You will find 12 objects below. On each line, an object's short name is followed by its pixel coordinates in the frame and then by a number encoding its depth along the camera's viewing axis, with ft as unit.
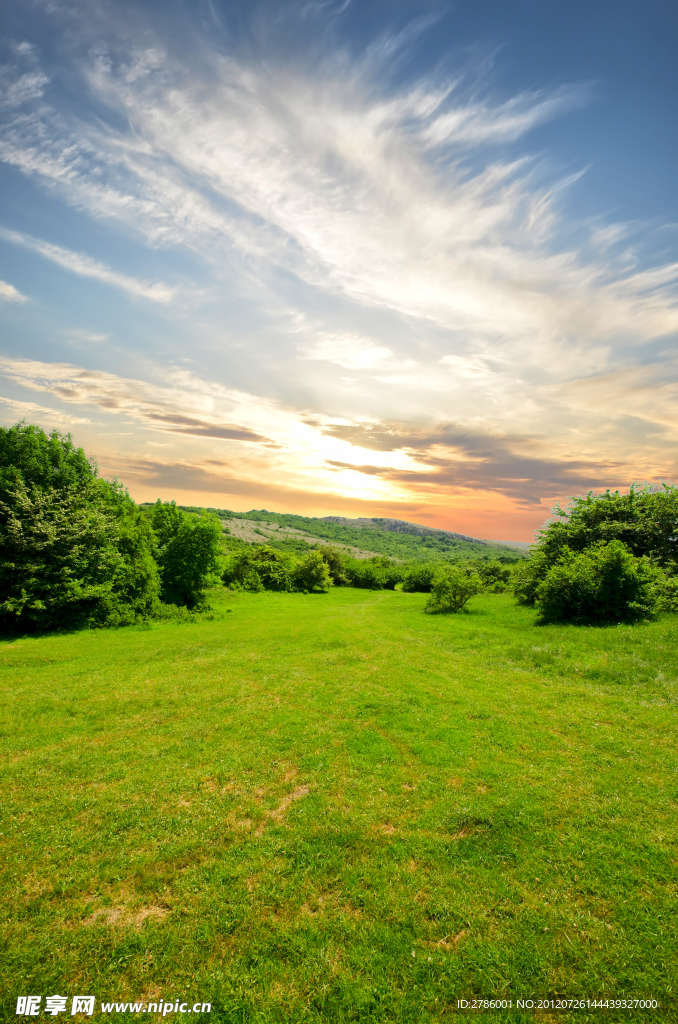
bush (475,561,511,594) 328.17
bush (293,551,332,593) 319.27
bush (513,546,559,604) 123.34
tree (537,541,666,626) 87.71
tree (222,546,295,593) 283.18
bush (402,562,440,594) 342.52
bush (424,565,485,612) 141.90
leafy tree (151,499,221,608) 157.20
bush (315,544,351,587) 390.71
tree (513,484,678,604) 111.75
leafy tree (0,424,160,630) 95.25
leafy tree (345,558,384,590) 394.52
